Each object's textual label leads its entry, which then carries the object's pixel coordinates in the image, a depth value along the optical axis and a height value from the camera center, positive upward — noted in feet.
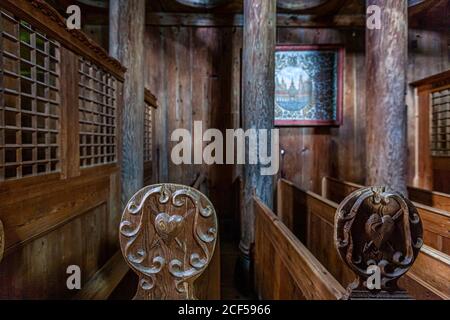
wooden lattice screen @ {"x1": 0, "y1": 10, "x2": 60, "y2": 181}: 3.67 +0.86
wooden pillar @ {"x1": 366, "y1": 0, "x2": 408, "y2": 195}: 6.47 +1.34
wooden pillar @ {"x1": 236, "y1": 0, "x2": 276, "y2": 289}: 7.41 +1.79
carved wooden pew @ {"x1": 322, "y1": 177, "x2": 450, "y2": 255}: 5.29 -1.36
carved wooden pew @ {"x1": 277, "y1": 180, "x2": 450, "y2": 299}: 3.70 -1.69
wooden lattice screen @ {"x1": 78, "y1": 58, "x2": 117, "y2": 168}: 6.05 +0.88
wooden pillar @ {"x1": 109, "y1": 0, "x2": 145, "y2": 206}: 7.93 +2.20
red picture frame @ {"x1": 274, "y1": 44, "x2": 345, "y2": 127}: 12.76 +2.97
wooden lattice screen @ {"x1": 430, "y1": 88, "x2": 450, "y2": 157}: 11.78 +1.27
